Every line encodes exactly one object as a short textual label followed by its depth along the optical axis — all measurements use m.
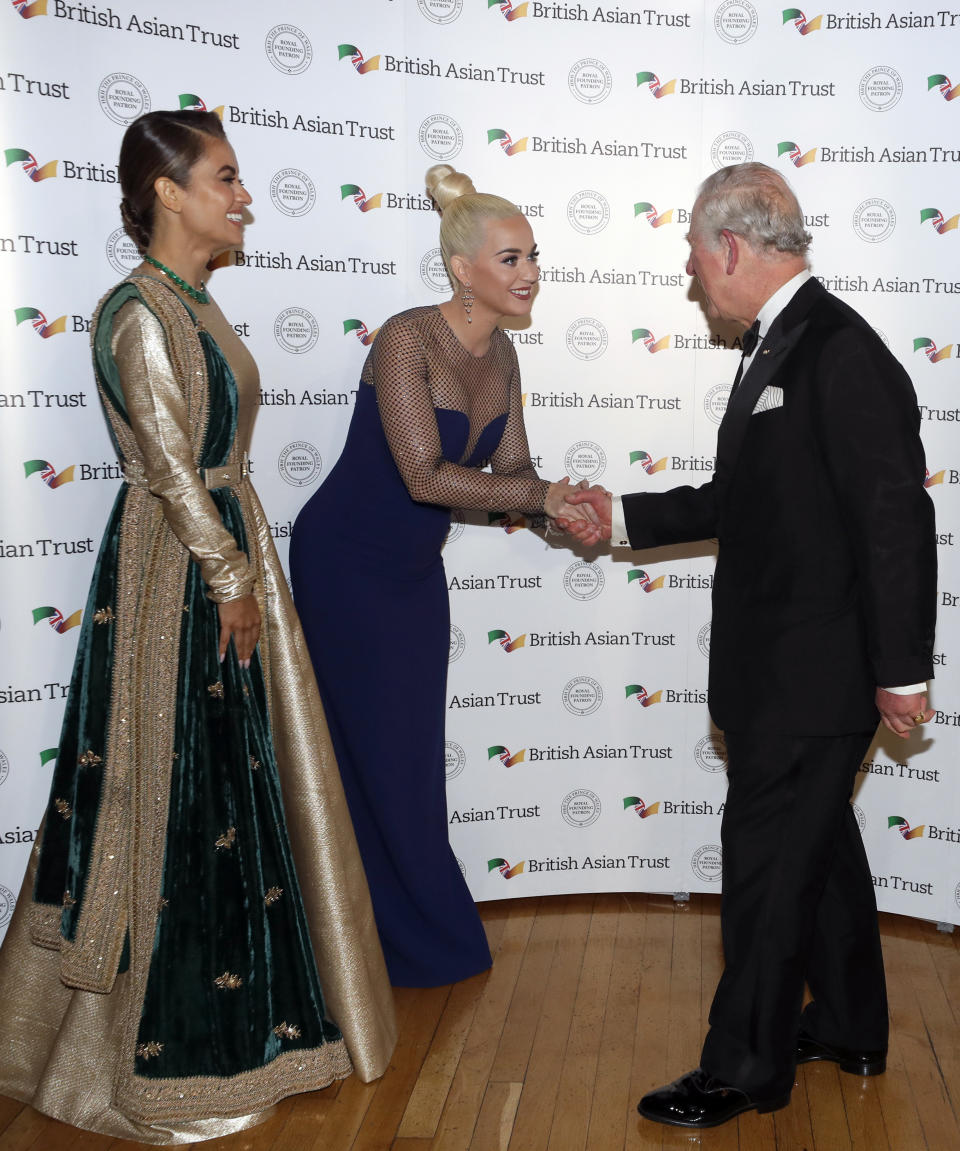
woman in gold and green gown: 2.47
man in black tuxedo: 2.31
